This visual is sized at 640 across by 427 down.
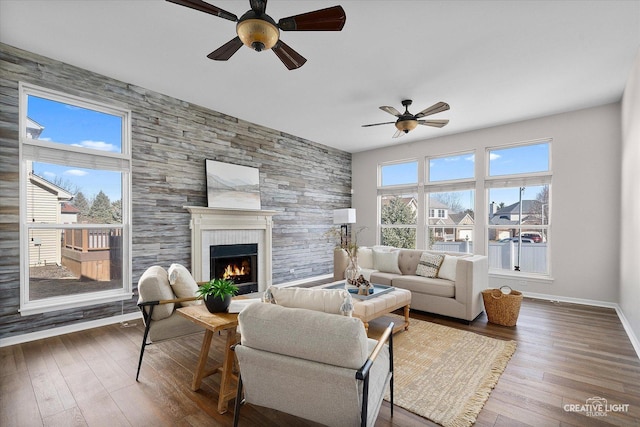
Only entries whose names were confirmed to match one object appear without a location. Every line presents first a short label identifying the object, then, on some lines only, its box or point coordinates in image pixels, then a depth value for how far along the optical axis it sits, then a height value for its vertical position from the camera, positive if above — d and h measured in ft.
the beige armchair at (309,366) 4.60 -2.42
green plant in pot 7.50 -2.04
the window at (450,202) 19.35 +0.78
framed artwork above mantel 15.44 +1.54
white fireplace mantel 14.62 -0.94
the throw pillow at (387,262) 15.93 -2.58
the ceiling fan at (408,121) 13.08 +4.25
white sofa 12.60 -3.04
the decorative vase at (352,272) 12.21 -2.38
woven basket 11.99 -3.75
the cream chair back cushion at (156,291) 8.05 -2.08
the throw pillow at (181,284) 8.84 -2.06
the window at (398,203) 21.93 +0.77
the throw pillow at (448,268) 13.55 -2.48
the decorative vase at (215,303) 7.50 -2.21
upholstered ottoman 10.02 -3.23
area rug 6.80 -4.40
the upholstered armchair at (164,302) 8.04 -2.38
